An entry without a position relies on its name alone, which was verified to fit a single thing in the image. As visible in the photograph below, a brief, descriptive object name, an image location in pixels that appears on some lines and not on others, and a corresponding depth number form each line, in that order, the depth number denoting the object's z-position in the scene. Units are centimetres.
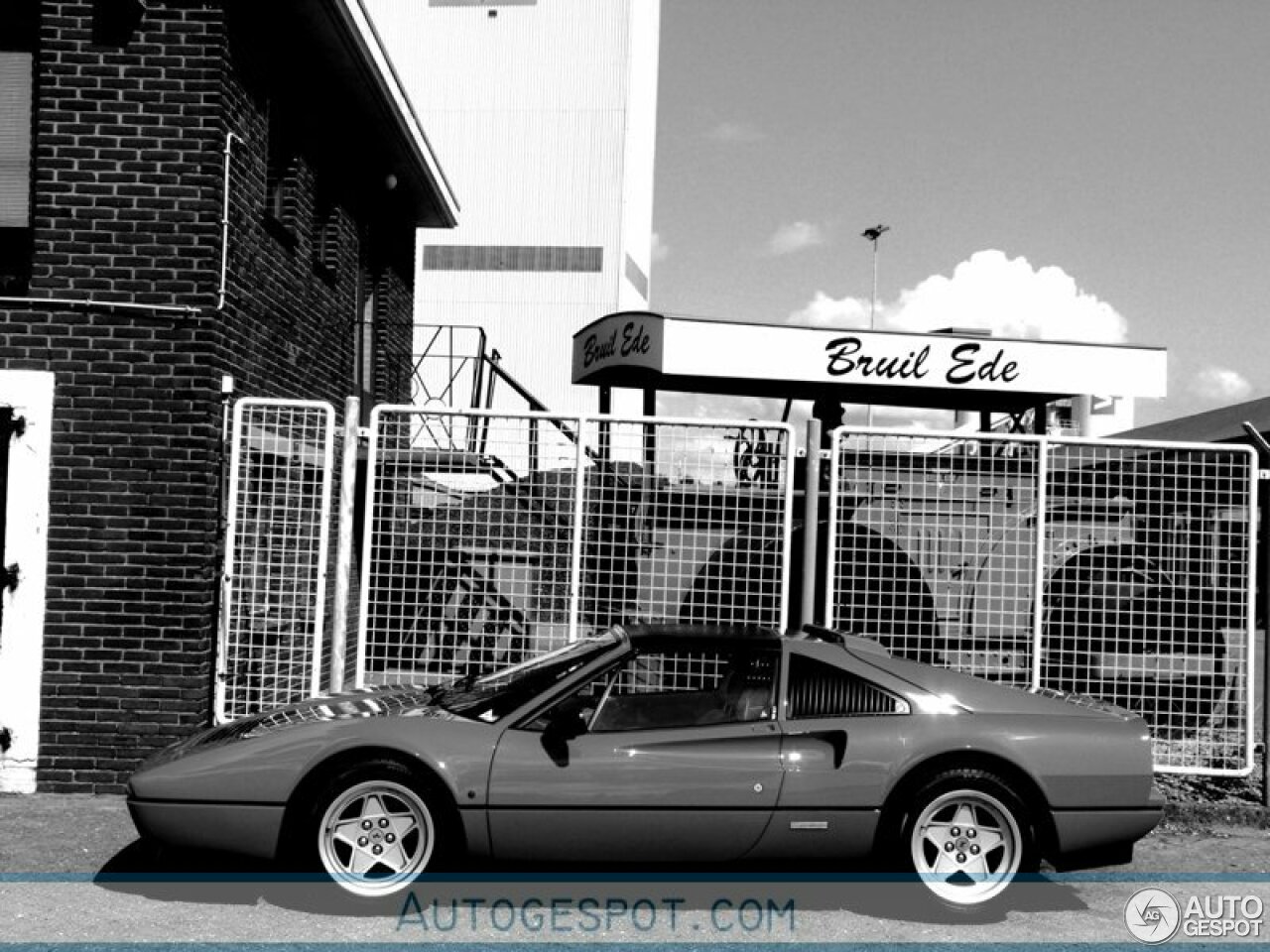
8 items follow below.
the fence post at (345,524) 760
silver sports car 530
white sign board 1188
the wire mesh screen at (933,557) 781
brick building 771
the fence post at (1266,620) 757
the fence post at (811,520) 764
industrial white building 3534
